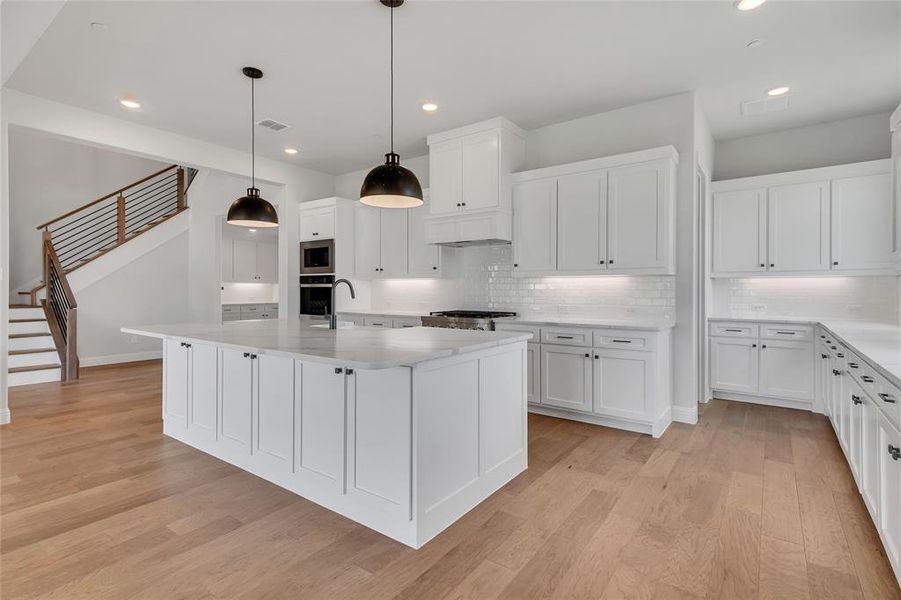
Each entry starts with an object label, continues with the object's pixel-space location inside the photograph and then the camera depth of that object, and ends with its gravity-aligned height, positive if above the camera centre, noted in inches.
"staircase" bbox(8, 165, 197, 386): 225.5 +25.3
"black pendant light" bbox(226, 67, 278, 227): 138.9 +26.4
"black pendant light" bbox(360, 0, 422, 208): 107.4 +27.2
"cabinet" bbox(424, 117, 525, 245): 178.4 +47.2
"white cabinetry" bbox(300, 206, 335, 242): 235.1 +38.6
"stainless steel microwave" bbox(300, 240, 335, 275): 234.0 +21.0
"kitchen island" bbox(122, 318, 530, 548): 84.3 -25.3
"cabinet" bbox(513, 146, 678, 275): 152.6 +28.9
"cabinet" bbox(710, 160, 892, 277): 163.2 +28.5
